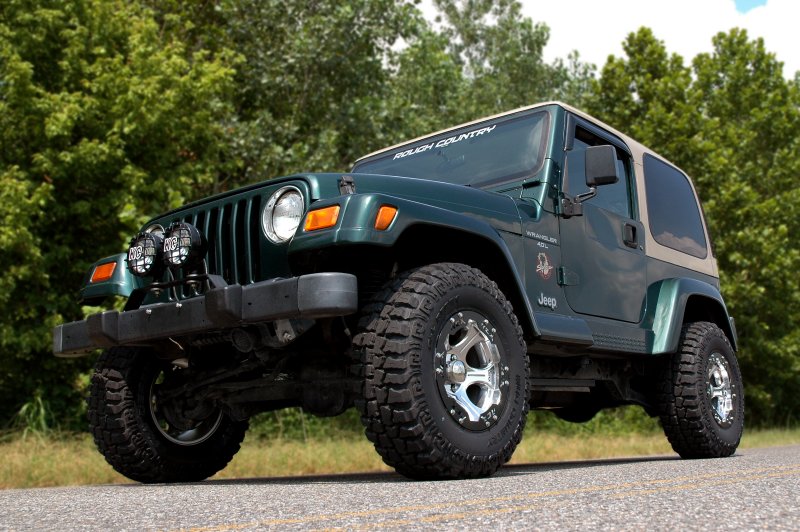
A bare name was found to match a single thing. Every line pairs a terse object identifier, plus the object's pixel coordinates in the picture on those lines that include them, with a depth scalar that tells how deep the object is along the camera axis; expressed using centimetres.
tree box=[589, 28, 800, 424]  1745
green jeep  408
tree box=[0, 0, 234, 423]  1191
